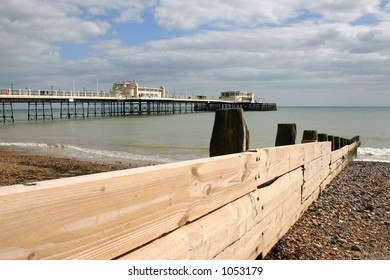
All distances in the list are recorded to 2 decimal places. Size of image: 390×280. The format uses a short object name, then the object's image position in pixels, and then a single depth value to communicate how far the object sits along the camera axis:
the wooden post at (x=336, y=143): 10.35
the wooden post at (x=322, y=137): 7.67
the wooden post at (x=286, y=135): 5.12
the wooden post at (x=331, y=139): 9.45
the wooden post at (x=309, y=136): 6.06
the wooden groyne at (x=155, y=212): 1.24
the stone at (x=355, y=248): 3.95
